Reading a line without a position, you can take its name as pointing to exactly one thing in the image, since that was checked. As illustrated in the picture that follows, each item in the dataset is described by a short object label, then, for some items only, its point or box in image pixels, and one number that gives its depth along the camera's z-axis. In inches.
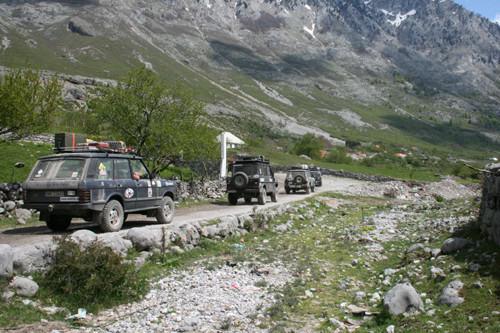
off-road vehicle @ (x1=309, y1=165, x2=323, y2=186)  1796.0
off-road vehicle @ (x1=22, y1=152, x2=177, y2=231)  396.5
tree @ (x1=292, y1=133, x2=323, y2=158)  3611.0
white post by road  1354.6
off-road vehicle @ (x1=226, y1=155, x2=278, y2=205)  862.2
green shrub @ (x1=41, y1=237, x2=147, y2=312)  265.3
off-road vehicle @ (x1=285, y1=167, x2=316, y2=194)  1342.0
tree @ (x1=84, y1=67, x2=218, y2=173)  887.7
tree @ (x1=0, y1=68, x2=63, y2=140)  627.5
